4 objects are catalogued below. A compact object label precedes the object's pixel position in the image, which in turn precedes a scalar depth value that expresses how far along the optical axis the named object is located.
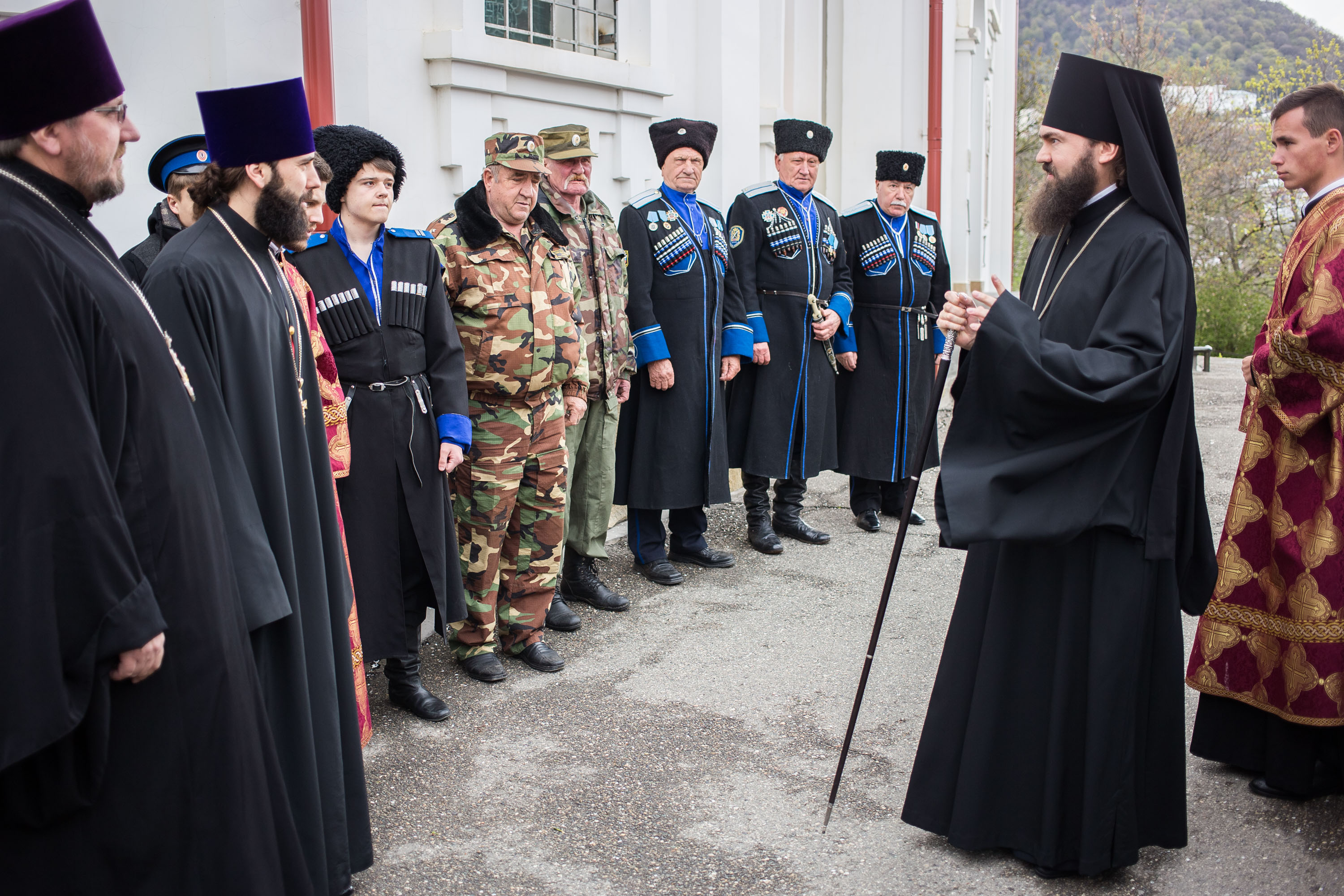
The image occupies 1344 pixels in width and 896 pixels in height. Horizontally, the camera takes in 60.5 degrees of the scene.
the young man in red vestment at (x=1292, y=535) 3.40
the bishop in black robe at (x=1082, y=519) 2.90
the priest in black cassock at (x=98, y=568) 1.95
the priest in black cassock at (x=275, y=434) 2.61
